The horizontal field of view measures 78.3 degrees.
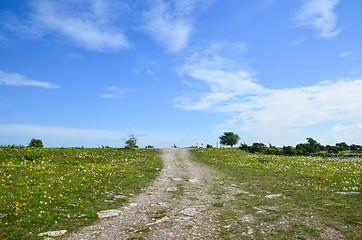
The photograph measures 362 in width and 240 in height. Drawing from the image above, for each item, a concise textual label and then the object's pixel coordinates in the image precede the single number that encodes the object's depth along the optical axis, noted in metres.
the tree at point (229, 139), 96.81
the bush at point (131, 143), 66.16
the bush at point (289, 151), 64.13
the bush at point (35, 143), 53.17
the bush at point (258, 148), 67.62
